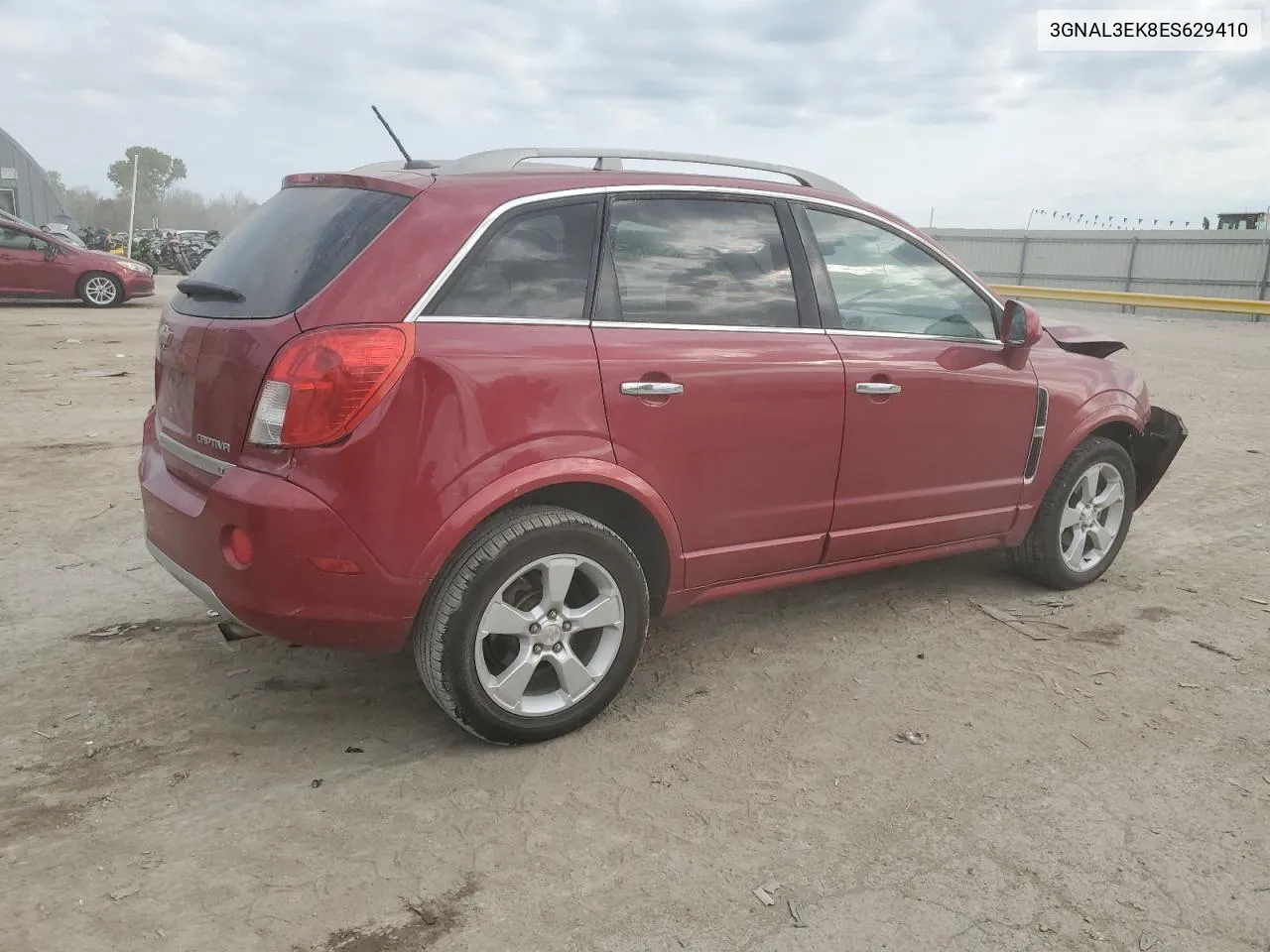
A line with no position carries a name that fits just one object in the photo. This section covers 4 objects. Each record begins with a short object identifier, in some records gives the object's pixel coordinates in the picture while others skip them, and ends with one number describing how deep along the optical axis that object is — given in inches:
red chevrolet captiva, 112.3
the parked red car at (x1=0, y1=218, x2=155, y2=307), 642.8
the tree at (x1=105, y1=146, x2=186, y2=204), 4707.2
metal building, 1654.8
